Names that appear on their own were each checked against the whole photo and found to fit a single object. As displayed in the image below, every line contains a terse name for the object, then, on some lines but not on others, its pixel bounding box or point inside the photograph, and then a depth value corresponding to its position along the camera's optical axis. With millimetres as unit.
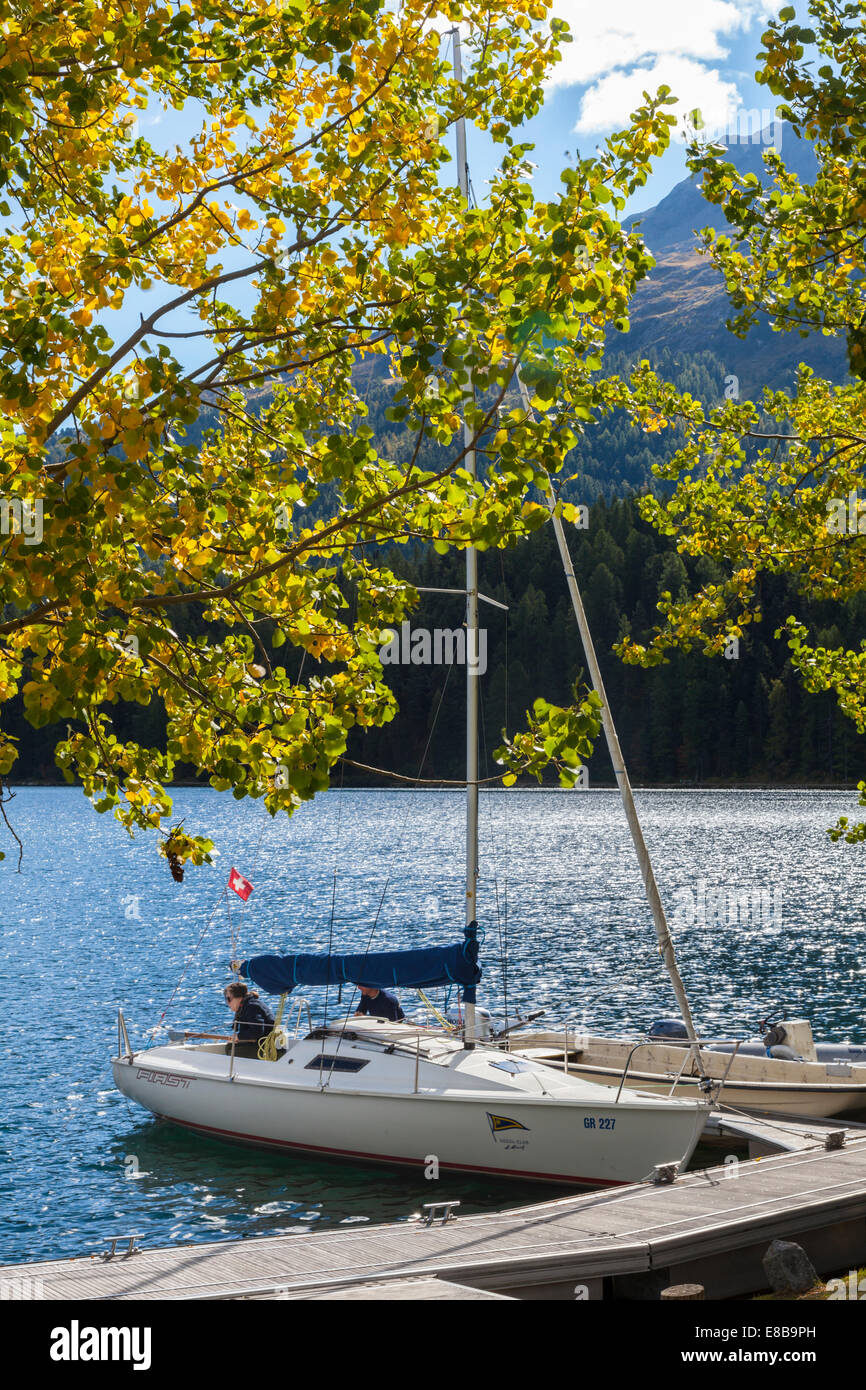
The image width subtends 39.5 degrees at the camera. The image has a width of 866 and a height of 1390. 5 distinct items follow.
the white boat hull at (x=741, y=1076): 20266
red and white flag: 27156
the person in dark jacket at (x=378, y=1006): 22359
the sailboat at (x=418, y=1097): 17781
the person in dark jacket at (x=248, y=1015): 22422
